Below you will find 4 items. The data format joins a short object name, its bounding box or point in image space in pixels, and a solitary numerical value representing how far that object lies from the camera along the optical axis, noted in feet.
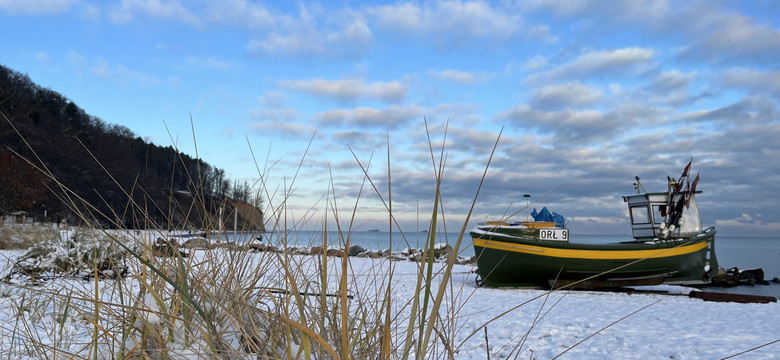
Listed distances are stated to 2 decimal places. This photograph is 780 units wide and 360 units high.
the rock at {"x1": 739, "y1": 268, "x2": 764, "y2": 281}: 63.41
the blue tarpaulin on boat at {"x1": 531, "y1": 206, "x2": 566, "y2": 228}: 43.68
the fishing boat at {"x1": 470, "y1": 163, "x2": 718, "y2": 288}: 36.29
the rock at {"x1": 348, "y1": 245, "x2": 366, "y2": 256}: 83.36
